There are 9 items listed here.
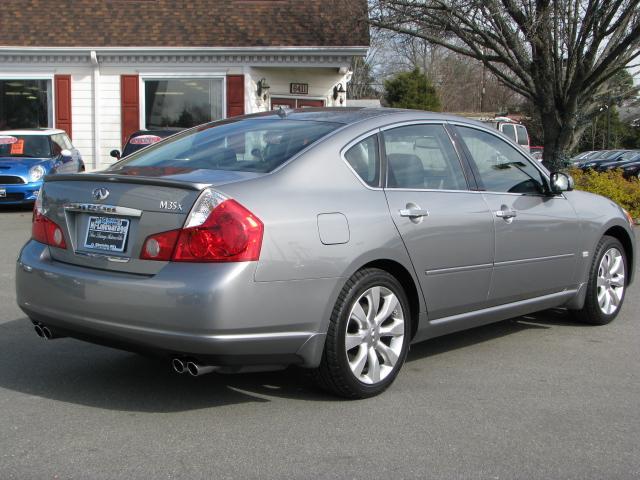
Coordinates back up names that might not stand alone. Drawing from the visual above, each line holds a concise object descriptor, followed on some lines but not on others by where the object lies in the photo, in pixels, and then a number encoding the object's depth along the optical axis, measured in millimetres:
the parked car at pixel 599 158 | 28489
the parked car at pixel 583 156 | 34181
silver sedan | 3852
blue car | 14156
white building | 18391
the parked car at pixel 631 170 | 26656
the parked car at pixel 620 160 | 27520
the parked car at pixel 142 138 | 14578
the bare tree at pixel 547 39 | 15539
